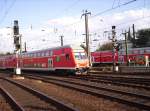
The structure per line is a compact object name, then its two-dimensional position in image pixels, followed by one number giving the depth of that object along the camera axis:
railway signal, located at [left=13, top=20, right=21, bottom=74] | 40.97
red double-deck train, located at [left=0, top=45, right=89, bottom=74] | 34.20
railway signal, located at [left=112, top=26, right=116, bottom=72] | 44.77
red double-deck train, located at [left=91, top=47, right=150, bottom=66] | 56.59
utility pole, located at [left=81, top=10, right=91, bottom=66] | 49.43
